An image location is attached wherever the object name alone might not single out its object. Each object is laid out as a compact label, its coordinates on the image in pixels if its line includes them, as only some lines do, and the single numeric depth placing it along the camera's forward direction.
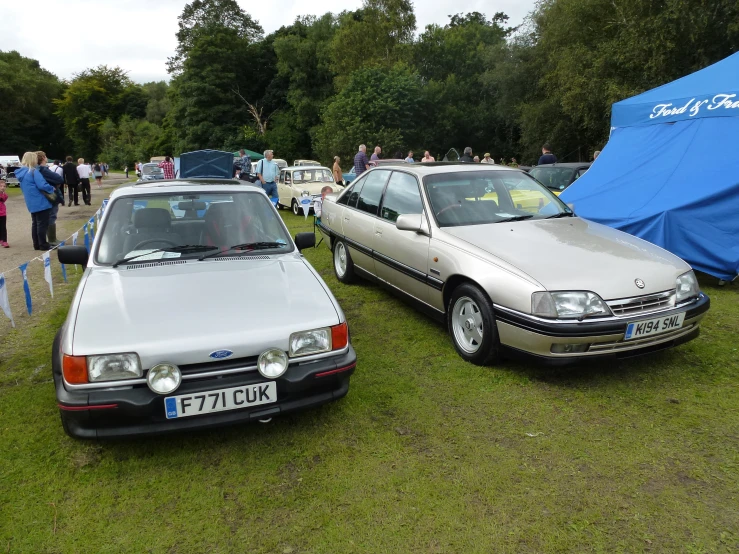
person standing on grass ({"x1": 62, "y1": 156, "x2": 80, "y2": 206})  17.84
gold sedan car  3.64
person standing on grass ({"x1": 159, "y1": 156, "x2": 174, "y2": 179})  21.44
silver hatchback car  2.69
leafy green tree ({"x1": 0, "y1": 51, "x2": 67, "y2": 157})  61.22
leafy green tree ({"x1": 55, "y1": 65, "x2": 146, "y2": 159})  72.69
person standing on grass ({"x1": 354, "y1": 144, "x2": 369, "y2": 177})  14.25
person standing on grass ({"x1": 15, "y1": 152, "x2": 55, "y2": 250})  8.91
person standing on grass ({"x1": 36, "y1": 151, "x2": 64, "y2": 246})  9.34
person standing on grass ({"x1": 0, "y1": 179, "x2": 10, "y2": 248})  9.40
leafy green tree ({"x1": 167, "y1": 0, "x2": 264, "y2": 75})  59.09
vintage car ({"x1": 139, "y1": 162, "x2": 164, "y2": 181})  25.70
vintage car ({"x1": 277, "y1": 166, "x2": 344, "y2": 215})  15.02
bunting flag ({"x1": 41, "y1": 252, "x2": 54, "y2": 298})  5.89
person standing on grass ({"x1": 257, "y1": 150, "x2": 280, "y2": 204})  12.76
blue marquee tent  6.38
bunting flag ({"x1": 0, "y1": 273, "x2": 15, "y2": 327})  4.73
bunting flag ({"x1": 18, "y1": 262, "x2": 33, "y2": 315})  5.42
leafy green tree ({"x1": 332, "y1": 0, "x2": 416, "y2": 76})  41.91
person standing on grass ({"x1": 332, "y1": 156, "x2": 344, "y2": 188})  15.73
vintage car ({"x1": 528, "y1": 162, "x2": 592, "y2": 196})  11.84
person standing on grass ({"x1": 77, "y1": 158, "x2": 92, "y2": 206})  19.28
